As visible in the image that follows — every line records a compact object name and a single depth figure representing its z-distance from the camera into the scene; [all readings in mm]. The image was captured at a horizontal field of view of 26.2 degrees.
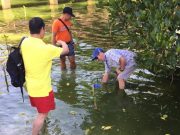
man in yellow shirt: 6391
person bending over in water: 9089
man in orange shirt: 10930
